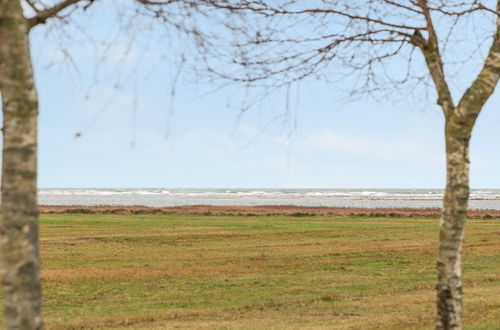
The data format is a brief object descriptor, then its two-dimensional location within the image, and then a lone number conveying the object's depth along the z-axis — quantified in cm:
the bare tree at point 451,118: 1712
